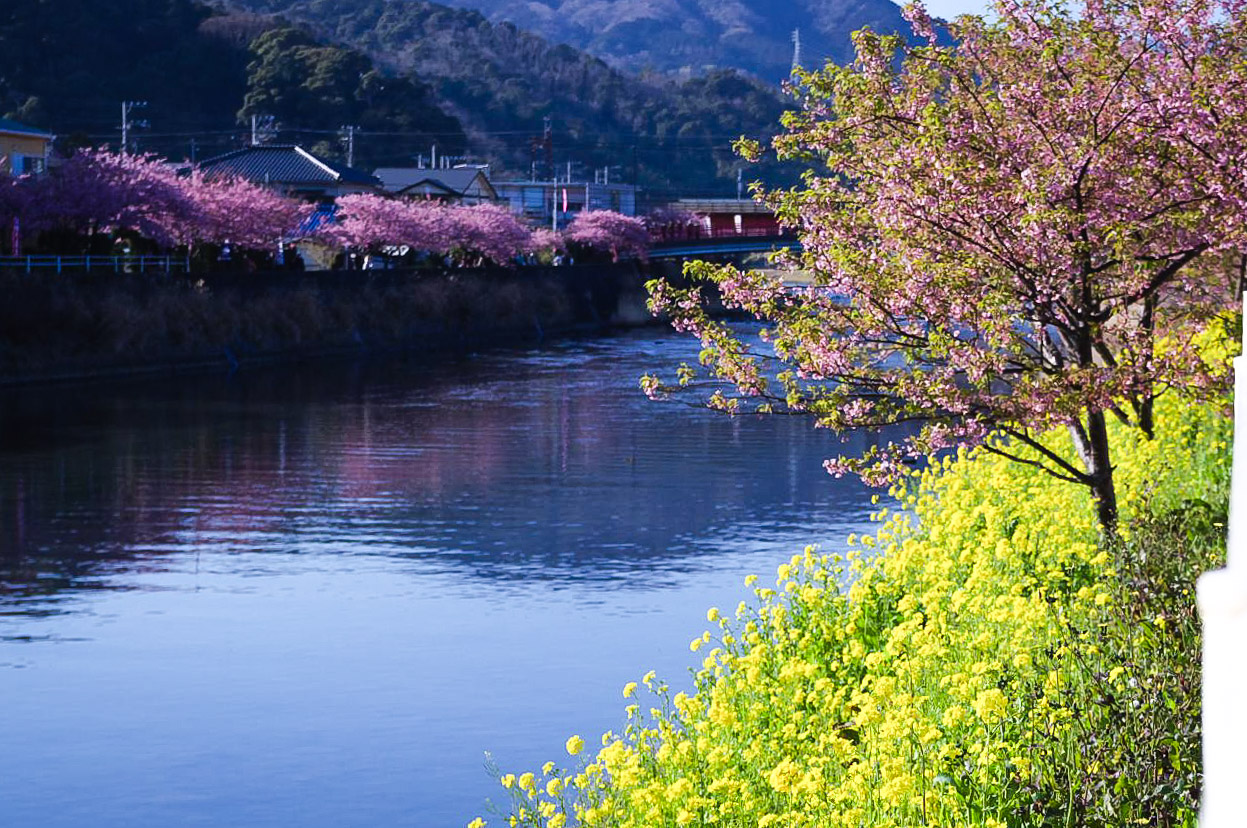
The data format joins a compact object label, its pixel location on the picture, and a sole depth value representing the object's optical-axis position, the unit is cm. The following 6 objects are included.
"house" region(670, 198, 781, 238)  10369
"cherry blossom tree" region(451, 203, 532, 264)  7162
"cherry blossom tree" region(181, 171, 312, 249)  5316
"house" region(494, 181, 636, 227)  10938
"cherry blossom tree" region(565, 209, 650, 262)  8931
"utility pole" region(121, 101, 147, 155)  7306
